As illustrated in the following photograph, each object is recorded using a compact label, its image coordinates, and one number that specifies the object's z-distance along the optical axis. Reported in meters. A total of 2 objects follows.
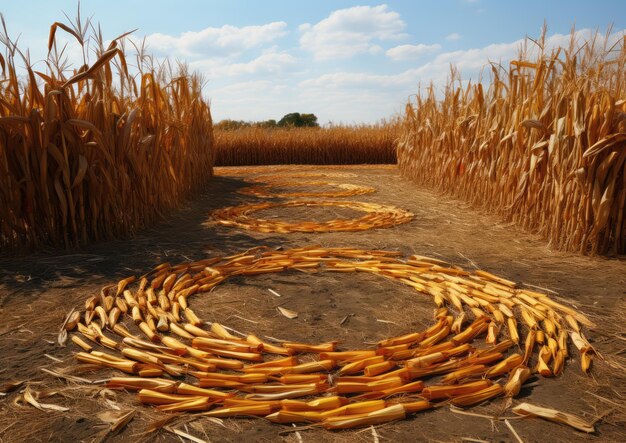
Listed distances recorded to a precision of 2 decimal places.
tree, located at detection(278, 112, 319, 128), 39.39
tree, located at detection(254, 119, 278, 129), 34.33
